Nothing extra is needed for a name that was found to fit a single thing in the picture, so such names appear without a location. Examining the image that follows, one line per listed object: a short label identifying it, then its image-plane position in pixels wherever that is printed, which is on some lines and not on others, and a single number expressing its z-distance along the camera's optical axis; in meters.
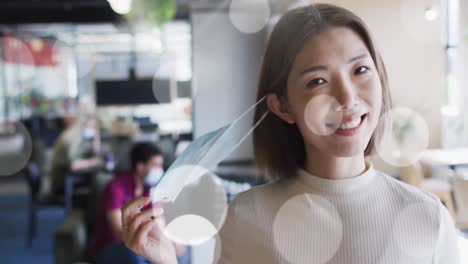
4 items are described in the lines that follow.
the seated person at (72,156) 5.22
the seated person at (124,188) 2.92
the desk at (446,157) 2.69
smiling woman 0.71
